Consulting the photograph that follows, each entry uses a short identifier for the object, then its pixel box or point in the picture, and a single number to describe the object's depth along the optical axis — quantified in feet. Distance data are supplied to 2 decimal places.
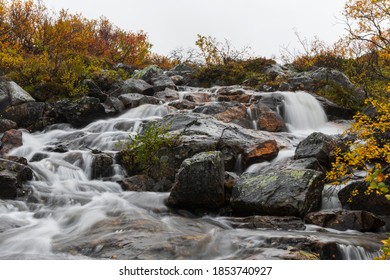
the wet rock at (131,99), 48.16
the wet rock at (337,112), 48.75
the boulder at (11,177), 25.00
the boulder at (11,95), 42.61
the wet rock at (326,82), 52.78
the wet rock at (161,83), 57.00
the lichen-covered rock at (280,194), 23.00
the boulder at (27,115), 42.16
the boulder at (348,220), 21.56
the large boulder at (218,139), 31.35
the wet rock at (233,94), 49.70
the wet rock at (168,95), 52.52
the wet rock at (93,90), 49.69
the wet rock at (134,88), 53.52
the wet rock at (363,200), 23.58
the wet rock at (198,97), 51.55
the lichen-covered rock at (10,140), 35.22
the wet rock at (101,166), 30.83
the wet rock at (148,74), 61.67
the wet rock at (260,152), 31.91
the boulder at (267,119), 42.06
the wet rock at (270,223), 21.57
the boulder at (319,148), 29.25
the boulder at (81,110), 43.21
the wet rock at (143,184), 28.22
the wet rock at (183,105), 46.98
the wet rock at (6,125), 39.58
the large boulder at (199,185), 24.47
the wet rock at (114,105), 46.47
